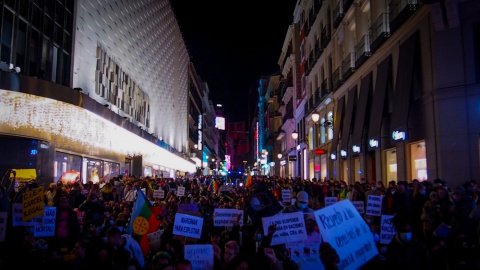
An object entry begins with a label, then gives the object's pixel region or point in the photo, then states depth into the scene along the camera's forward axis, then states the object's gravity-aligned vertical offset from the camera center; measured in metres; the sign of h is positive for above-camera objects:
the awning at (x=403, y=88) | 16.67 +3.53
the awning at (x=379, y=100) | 19.84 +3.67
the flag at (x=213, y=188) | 24.59 -0.05
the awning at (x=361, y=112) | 22.78 +3.57
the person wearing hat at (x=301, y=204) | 9.08 -0.33
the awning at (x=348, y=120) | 25.56 +3.61
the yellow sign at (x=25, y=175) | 18.77 +0.48
